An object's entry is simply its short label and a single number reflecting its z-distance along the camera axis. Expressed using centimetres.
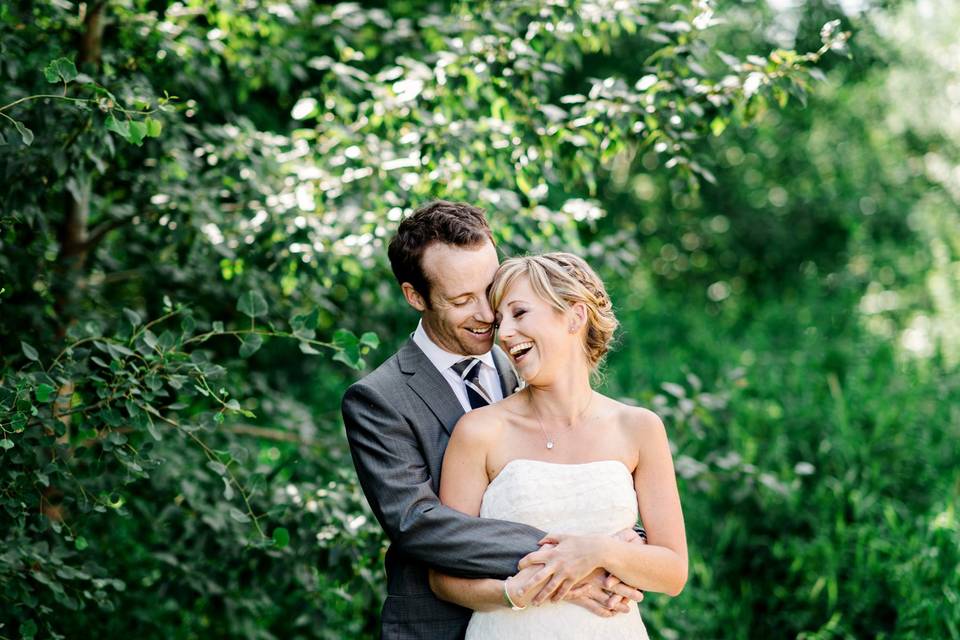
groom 246
